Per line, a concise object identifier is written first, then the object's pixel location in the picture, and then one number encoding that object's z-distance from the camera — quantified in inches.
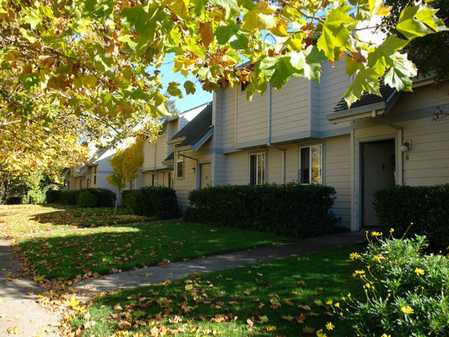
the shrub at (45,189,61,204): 1900.8
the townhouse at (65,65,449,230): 444.8
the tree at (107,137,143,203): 1060.5
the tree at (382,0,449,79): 315.0
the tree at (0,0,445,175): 84.0
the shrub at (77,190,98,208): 1428.4
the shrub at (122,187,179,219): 910.4
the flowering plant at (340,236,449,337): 140.5
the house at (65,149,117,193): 1705.2
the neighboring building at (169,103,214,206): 861.2
